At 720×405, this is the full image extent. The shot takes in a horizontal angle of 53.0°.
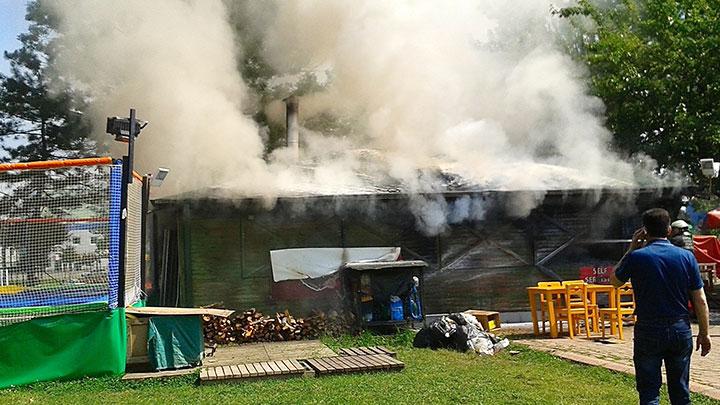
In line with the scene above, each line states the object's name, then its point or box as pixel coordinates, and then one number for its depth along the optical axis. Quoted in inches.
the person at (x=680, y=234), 429.4
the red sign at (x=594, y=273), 517.7
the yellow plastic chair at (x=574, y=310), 419.2
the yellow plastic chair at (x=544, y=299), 436.8
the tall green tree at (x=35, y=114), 967.0
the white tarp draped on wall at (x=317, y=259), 484.1
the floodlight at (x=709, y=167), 530.3
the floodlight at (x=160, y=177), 494.0
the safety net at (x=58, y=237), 321.7
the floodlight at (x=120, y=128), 341.1
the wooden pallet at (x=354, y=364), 309.0
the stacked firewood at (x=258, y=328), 456.8
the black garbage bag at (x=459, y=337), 376.8
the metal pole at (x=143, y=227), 402.6
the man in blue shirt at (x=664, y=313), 191.0
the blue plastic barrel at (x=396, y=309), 444.8
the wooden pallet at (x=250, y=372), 301.3
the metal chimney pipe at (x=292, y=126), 606.2
